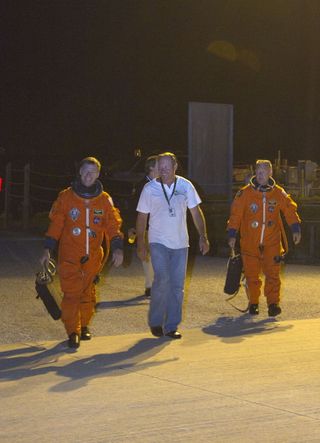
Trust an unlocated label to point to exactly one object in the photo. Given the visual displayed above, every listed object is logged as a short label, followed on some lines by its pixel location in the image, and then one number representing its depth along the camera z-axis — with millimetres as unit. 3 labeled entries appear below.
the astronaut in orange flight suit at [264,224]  21004
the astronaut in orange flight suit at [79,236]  17191
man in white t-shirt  18248
